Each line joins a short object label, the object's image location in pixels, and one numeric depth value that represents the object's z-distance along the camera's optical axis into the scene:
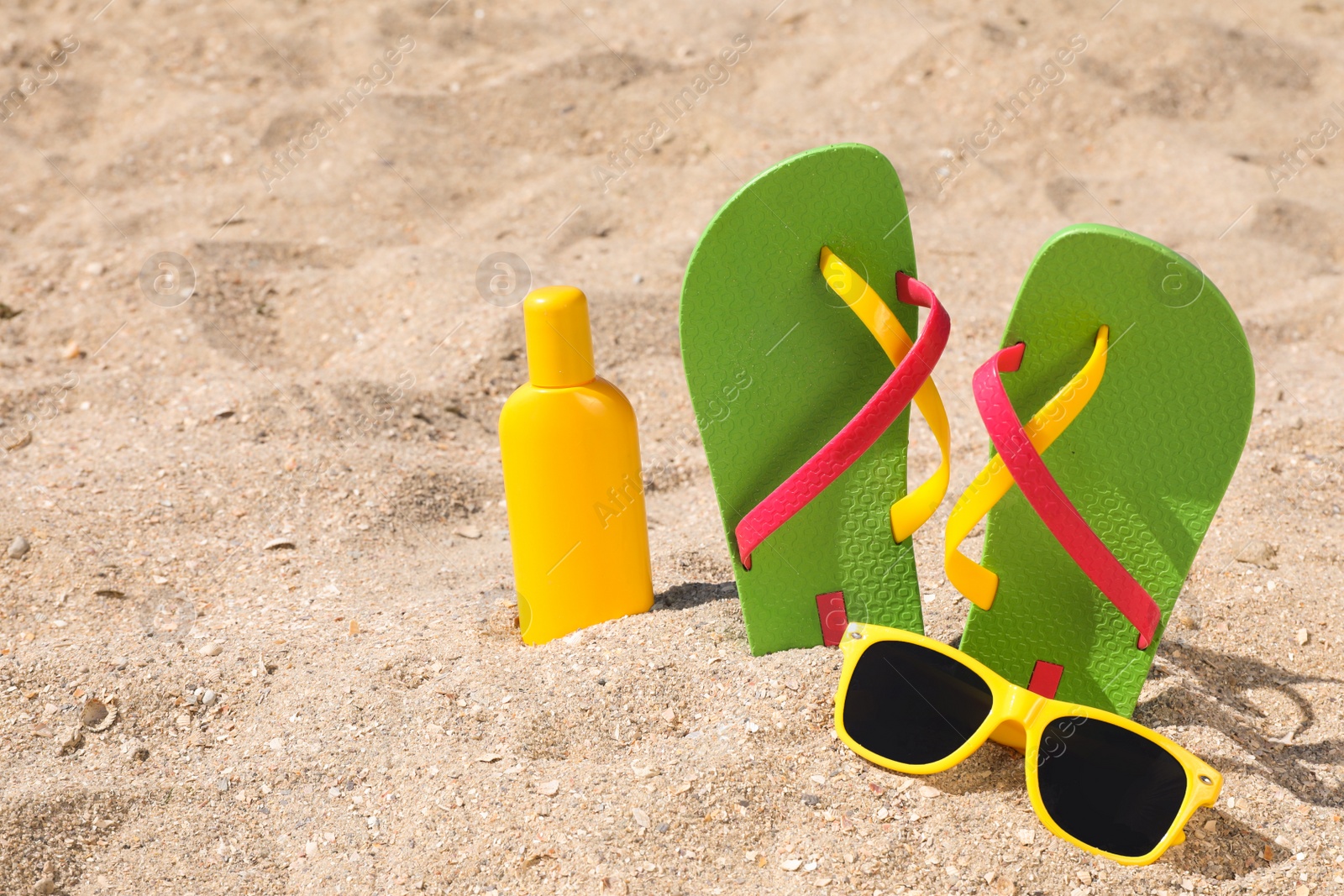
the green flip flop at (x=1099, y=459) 0.96
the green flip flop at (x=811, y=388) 0.99
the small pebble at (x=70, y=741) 1.01
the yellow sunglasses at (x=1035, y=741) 0.94
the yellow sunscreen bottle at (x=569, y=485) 1.02
